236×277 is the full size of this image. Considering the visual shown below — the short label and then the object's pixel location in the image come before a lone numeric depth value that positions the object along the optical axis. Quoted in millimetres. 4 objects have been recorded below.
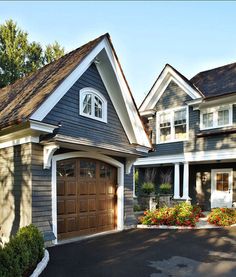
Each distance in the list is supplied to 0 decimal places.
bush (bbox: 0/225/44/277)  4656
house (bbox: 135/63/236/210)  14844
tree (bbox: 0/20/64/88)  26531
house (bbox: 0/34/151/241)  7855
